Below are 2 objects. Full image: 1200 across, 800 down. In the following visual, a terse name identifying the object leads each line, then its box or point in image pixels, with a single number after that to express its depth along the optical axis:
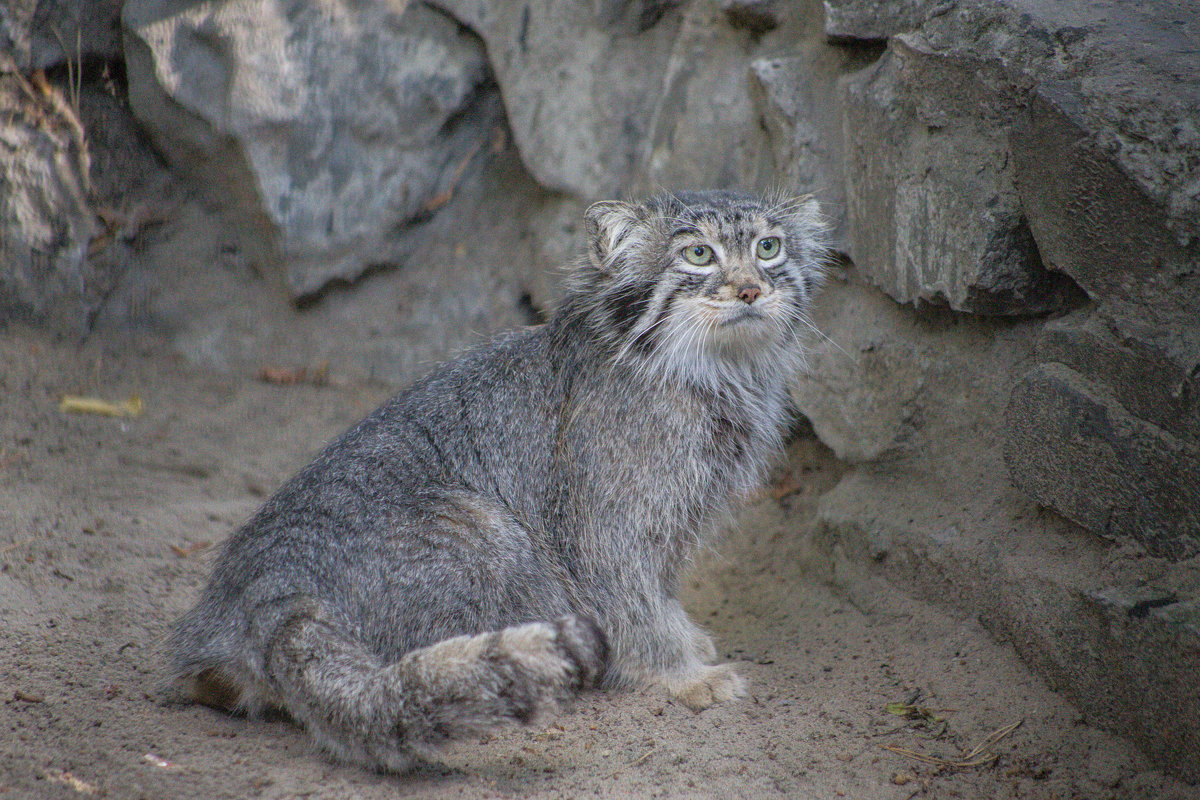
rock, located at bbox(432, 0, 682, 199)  10.61
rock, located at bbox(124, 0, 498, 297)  10.31
